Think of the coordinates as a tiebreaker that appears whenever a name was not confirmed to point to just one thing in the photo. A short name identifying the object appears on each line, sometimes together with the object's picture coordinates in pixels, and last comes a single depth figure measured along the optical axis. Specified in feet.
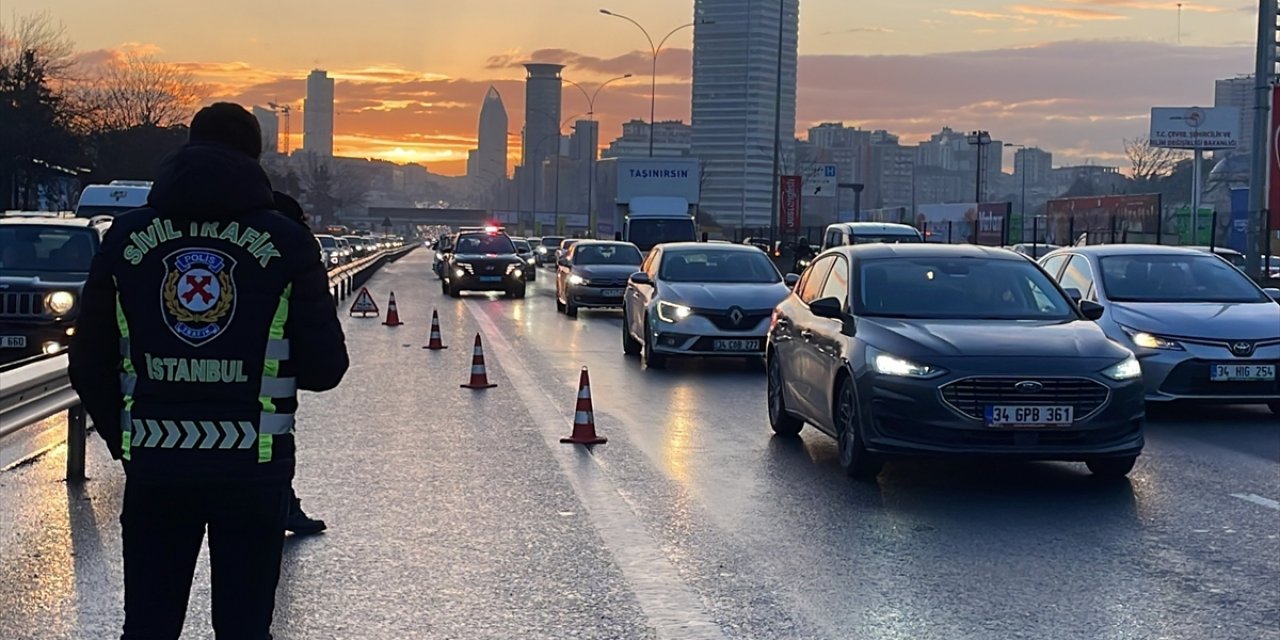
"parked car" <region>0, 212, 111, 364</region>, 49.60
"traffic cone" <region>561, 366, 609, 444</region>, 37.93
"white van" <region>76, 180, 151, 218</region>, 80.33
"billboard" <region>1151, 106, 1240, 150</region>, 275.39
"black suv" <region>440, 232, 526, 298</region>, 124.88
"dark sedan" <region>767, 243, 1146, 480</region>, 30.37
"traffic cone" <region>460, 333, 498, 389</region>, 51.62
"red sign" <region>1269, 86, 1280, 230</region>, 95.71
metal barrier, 26.50
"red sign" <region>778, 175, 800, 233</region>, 180.34
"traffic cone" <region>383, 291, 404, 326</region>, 86.23
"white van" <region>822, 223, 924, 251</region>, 106.22
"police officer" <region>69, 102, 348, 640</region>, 12.75
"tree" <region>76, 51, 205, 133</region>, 288.30
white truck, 144.36
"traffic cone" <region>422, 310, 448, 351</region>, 69.26
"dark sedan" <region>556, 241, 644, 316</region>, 98.32
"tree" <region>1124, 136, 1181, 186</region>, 419.95
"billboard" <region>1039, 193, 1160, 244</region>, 158.30
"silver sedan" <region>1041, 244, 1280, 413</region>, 42.83
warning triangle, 97.10
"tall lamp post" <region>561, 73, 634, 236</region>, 318.06
